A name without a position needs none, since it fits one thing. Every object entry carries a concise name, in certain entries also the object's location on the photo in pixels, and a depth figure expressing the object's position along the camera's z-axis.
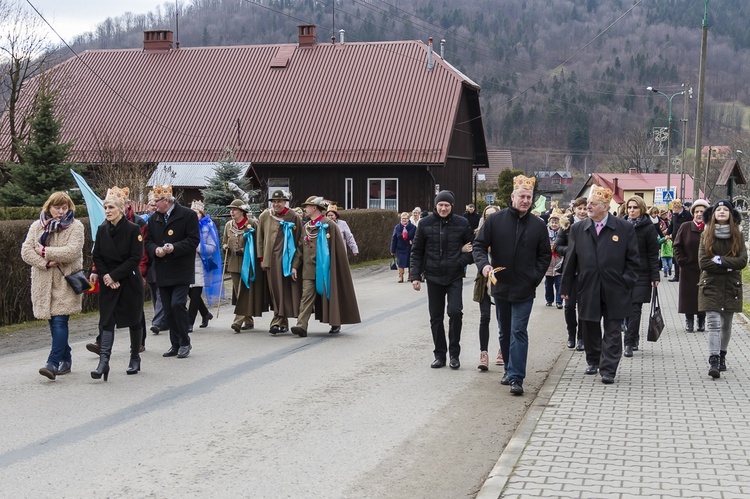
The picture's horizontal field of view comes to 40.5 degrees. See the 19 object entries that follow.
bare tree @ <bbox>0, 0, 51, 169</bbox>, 30.88
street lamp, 54.36
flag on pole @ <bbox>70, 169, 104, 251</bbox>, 11.04
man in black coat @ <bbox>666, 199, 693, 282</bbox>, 23.36
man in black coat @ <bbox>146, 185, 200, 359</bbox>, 11.40
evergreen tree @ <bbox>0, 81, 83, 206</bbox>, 26.86
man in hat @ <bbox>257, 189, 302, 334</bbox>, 13.66
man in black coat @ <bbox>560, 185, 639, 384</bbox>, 10.01
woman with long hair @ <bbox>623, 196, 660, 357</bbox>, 11.84
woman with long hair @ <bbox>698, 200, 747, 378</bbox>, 10.42
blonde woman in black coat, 9.95
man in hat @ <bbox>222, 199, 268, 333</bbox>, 13.92
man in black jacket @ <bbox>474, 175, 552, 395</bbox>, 9.74
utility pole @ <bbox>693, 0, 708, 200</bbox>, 27.95
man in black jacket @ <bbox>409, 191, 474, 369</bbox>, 10.80
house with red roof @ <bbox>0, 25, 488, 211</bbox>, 43.38
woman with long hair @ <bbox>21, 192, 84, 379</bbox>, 9.75
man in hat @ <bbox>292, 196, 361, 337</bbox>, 13.59
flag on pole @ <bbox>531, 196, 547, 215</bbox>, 28.68
